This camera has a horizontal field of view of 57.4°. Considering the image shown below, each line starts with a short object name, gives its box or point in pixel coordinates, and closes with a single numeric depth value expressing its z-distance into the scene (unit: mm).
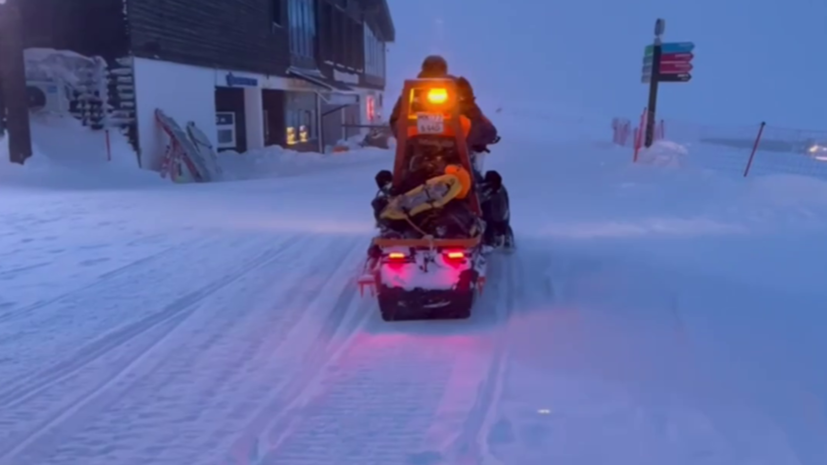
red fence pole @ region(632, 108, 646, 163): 17656
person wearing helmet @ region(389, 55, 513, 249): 6152
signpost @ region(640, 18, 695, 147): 16109
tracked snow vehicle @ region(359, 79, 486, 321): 5297
